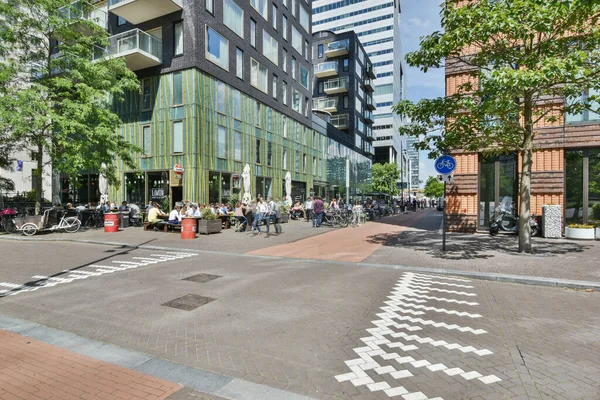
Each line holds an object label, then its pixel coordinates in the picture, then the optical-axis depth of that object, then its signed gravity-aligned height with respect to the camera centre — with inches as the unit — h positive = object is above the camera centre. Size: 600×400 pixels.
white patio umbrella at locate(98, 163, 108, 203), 774.0 +25.8
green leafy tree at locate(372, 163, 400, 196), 2352.4 +138.6
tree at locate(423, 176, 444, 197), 3769.7 +105.6
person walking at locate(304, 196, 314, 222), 928.3 -31.3
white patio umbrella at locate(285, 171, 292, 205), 1054.2 +43.3
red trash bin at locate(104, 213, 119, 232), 628.1 -44.2
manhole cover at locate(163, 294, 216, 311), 210.7 -67.5
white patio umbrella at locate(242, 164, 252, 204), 844.6 +49.5
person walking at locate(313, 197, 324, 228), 734.5 -28.9
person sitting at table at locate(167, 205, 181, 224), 625.9 -36.9
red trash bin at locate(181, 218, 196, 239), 550.0 -48.8
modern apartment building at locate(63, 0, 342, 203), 836.0 +276.9
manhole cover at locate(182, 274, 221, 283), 278.7 -67.3
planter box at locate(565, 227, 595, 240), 516.1 -56.2
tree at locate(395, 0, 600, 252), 301.6 +118.3
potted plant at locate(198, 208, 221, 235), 613.2 -46.6
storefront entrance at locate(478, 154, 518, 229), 597.9 +18.9
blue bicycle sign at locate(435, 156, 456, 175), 407.5 +39.4
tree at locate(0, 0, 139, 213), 598.2 +218.6
